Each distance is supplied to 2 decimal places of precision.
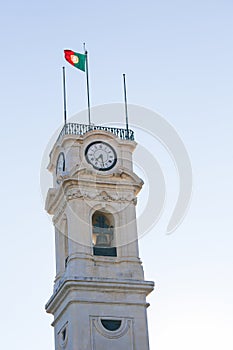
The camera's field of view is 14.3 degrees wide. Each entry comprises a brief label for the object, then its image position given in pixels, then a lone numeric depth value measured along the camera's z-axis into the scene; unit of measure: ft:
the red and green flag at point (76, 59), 188.65
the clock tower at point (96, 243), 162.71
